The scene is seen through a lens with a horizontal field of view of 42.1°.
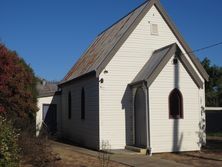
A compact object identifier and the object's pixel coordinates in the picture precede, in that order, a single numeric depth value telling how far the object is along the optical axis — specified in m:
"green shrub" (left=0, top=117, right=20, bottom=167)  7.90
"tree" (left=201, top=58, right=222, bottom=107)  40.26
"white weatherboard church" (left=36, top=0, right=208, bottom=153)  14.34
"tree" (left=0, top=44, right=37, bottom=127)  14.90
